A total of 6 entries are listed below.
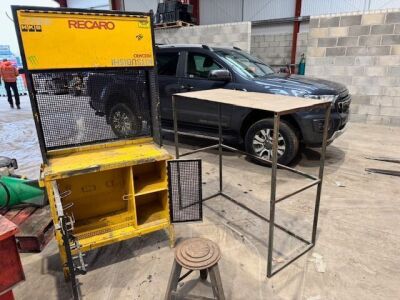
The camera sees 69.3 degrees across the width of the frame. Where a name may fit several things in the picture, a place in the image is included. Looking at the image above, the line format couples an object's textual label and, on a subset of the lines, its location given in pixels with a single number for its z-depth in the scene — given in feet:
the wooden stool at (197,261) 5.68
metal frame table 6.51
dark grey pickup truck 12.76
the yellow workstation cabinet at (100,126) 6.66
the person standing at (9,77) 30.83
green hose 9.36
